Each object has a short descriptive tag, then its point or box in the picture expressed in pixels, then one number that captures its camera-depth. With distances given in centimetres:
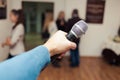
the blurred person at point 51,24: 324
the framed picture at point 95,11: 357
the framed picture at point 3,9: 279
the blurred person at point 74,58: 310
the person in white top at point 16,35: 183
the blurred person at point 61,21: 333
